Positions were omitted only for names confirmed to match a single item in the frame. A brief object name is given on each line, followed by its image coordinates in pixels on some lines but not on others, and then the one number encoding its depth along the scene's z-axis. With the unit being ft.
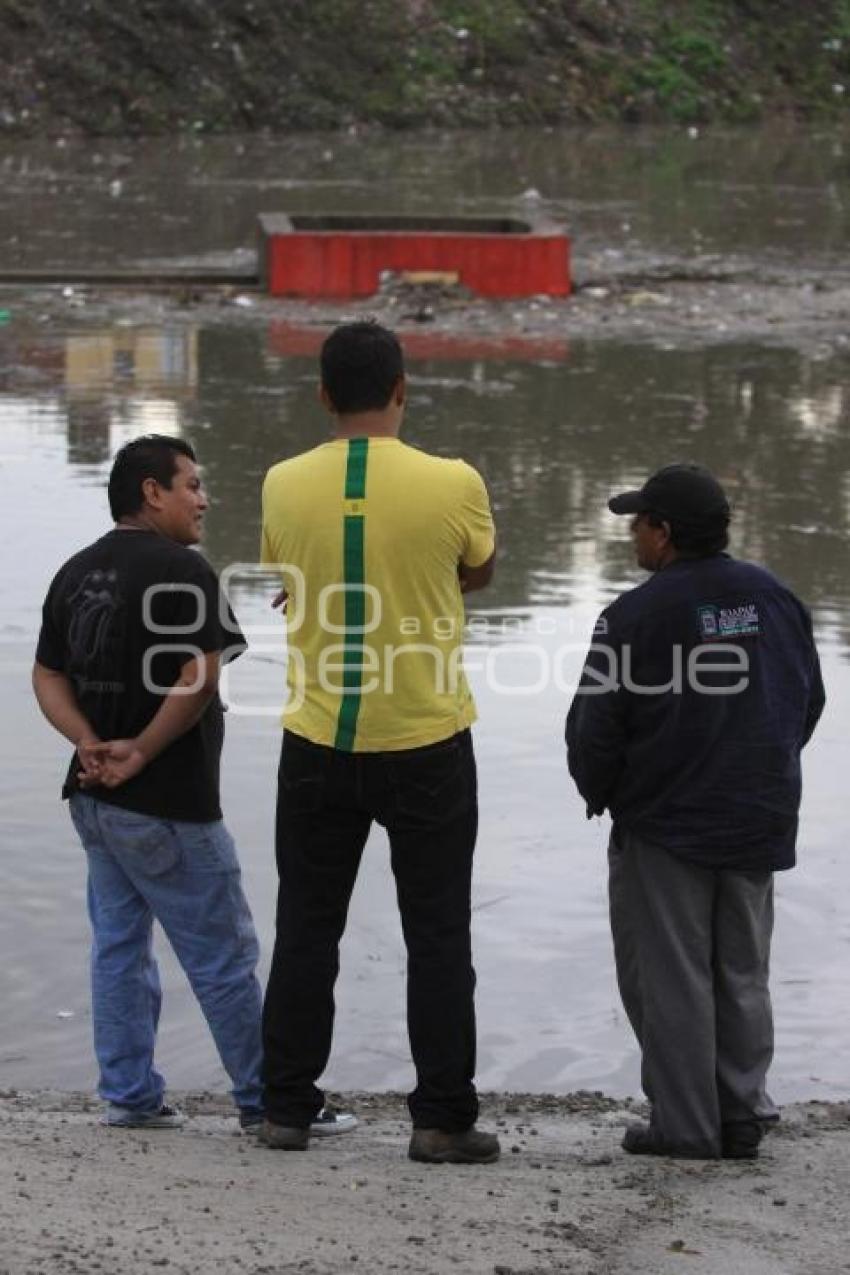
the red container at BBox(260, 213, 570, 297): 111.34
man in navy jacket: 29.25
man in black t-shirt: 29.09
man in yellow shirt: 28.35
